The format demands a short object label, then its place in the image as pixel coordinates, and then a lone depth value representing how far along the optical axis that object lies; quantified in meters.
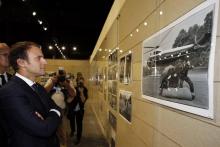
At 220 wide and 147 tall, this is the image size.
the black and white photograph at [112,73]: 2.65
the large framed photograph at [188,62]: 0.73
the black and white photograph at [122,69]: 2.18
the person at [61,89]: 2.02
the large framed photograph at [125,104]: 1.89
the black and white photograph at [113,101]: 2.63
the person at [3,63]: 1.29
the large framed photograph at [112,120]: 2.71
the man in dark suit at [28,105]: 0.92
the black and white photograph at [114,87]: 2.63
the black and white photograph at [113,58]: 2.65
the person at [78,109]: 3.24
